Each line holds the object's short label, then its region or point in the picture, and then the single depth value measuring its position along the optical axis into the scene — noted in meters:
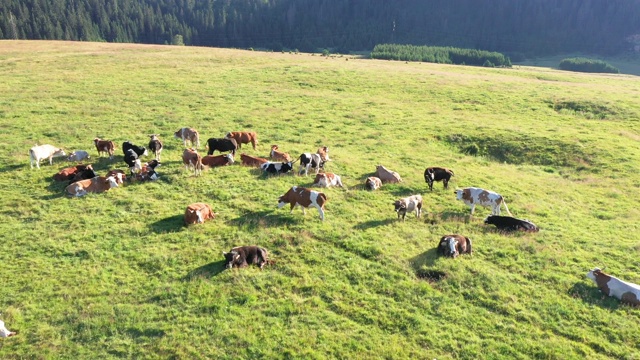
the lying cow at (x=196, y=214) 15.88
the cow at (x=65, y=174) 19.25
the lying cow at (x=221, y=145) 22.59
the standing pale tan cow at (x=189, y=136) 24.52
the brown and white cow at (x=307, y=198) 16.64
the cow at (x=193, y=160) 20.30
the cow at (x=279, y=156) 22.81
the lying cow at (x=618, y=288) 12.63
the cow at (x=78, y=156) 21.72
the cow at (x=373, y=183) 19.97
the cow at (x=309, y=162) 20.70
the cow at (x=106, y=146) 21.94
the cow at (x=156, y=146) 22.00
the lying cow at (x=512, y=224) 16.66
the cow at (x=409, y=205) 16.88
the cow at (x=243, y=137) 24.48
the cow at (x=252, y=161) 22.02
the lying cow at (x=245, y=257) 13.46
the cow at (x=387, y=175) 21.02
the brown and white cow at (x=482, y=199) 18.05
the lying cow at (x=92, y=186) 18.02
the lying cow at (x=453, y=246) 14.46
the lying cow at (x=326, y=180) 19.64
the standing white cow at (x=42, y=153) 20.67
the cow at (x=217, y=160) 21.53
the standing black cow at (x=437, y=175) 20.34
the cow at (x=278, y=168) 21.11
